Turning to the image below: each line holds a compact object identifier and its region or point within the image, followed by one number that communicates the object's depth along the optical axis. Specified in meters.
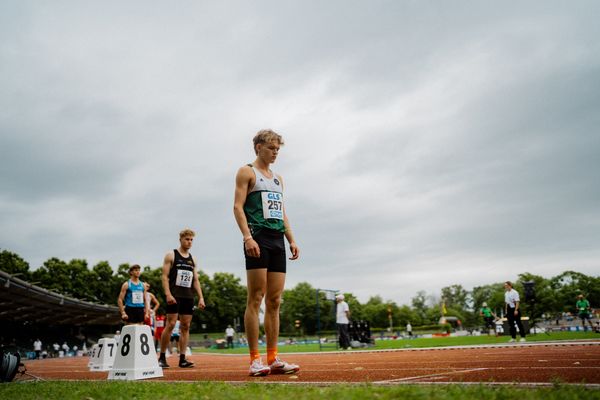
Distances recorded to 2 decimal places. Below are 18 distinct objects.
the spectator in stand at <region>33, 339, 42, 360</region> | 40.50
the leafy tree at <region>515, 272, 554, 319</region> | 88.12
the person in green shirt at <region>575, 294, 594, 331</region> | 19.86
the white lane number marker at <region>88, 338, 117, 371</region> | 9.75
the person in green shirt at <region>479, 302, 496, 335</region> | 25.72
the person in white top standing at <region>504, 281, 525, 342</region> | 14.73
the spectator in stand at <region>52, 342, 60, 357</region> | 45.33
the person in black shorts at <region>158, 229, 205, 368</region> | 8.00
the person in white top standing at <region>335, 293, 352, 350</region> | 16.80
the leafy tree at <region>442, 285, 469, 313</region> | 140.55
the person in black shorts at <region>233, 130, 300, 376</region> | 4.84
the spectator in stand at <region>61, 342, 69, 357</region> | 46.17
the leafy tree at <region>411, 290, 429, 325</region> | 136.45
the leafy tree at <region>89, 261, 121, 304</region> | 74.06
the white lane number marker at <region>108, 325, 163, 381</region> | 5.92
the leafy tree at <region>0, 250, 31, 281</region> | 62.78
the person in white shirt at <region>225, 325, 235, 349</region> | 36.91
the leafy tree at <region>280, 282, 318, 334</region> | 108.25
